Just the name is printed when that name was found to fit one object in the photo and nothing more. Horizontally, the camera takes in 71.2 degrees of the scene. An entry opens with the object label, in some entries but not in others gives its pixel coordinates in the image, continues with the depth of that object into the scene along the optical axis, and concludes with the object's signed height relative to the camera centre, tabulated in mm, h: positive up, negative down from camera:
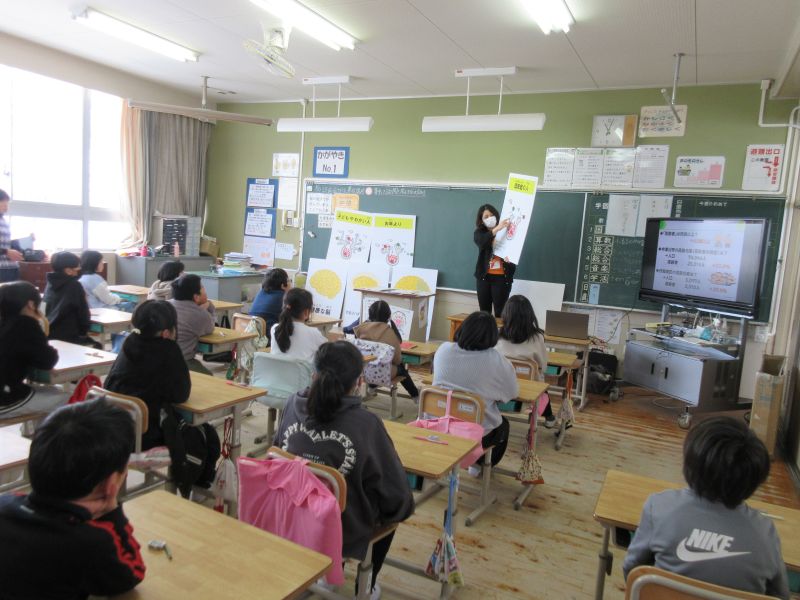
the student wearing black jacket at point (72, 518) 994 -565
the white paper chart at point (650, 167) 5727 +915
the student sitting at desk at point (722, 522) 1308 -622
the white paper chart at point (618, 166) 5857 +914
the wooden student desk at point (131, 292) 5480 -764
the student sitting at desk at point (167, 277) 4684 -507
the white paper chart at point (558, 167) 6145 +903
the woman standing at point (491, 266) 6062 -232
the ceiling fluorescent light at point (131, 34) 4879 +1685
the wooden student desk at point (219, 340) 3897 -821
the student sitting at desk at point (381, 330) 4066 -690
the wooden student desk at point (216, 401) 2539 -837
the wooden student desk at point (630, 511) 1624 -779
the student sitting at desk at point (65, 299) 4020 -636
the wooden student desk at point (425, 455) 1952 -793
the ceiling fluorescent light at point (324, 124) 5703 +1113
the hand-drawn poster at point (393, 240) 7043 -45
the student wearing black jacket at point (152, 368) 2486 -674
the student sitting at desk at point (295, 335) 3402 -645
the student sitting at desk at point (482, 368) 2900 -651
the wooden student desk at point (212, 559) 1168 -758
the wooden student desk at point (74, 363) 2922 -826
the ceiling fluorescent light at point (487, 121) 5074 +1134
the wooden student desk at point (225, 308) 5344 -814
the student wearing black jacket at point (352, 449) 1774 -692
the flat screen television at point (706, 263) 4781 -26
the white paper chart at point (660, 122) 5660 +1370
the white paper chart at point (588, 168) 6000 +893
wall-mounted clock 5848 +1284
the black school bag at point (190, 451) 2520 -1066
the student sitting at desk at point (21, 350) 2715 -700
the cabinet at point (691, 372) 4801 -999
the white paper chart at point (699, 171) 5516 +883
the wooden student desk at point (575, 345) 4895 -834
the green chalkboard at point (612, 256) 5586 -30
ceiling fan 4304 +1359
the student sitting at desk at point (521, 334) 3818 -598
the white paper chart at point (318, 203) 7586 +363
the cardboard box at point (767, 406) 4199 -1054
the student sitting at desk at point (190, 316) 3818 -650
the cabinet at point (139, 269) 7098 -673
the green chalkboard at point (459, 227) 6199 +186
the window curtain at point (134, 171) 7184 +575
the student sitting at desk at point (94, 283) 4789 -622
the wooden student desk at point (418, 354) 4205 -871
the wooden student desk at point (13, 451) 1705 -780
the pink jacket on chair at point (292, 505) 1573 -799
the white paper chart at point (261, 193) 8039 +466
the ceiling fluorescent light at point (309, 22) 4254 +1666
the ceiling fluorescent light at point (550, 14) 3936 +1700
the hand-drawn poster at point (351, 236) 7305 -41
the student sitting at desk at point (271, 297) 4586 -584
